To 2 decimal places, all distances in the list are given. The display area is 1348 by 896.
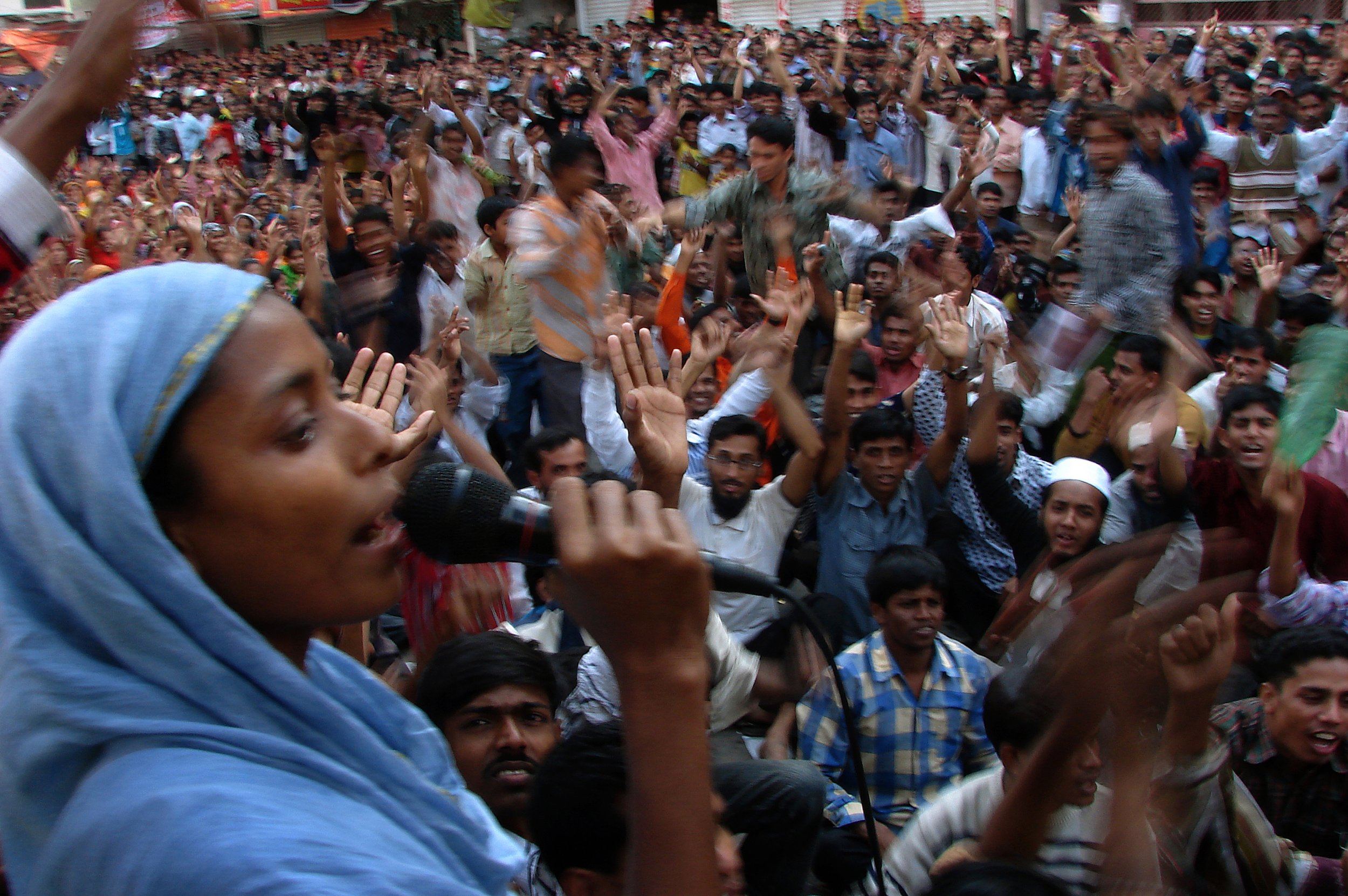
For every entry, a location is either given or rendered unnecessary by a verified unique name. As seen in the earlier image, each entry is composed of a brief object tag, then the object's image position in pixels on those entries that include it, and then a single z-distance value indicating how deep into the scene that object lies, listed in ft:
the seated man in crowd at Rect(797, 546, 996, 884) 9.18
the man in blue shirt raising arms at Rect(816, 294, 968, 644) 11.98
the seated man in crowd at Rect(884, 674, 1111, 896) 6.27
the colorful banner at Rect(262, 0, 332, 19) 85.30
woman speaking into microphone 2.24
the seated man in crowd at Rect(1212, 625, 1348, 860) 7.98
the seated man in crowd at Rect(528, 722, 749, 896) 5.09
